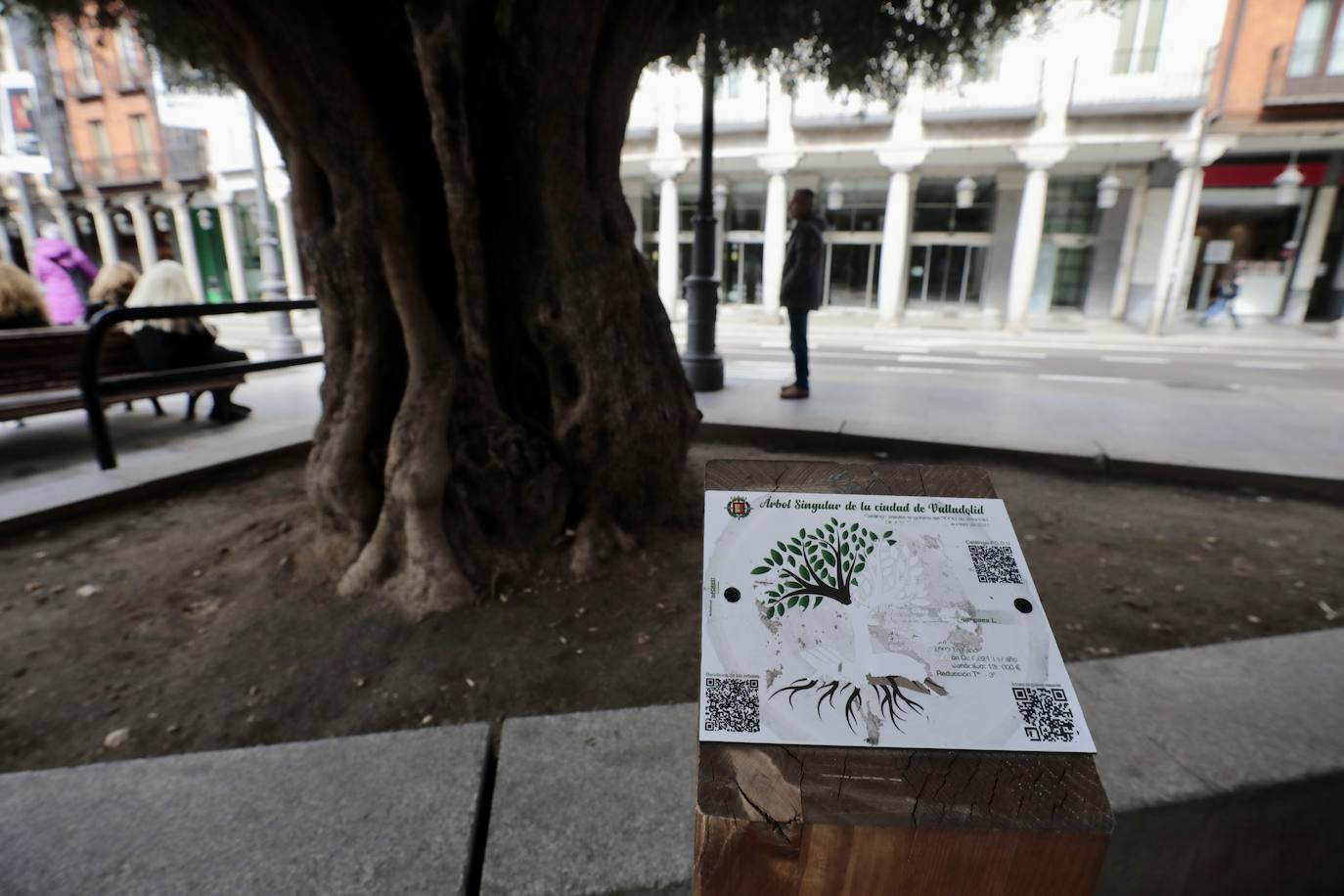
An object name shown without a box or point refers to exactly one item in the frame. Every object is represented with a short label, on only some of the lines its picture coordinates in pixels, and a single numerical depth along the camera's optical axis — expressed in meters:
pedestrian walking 18.42
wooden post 0.96
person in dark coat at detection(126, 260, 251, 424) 6.11
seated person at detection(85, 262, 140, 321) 7.54
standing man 6.87
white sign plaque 1.03
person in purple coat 8.72
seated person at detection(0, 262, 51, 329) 6.28
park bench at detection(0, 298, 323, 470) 4.60
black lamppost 7.43
